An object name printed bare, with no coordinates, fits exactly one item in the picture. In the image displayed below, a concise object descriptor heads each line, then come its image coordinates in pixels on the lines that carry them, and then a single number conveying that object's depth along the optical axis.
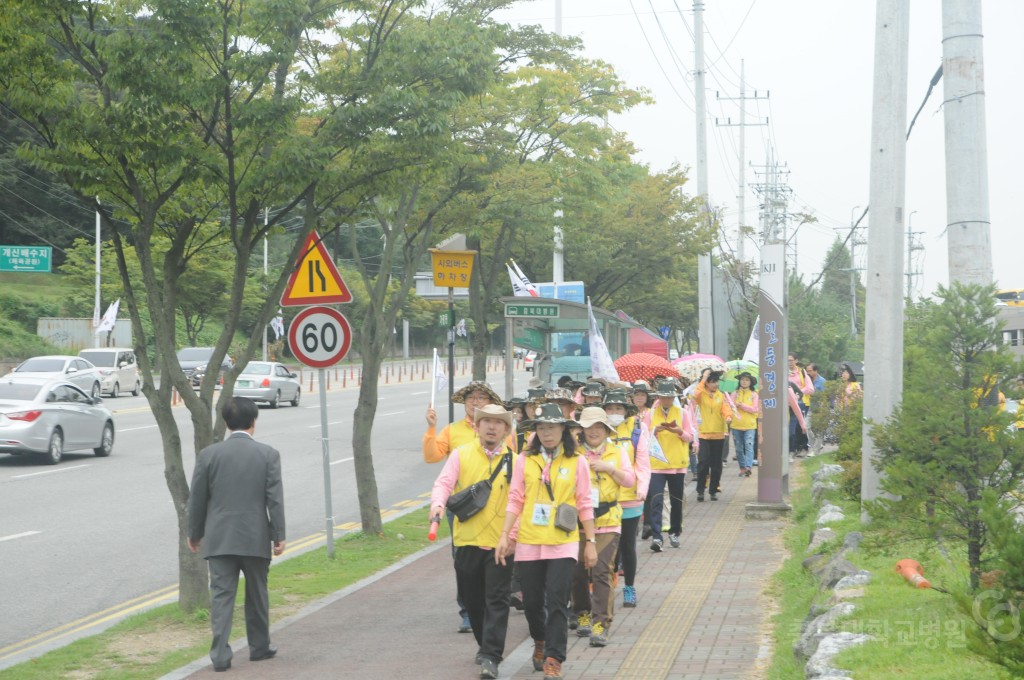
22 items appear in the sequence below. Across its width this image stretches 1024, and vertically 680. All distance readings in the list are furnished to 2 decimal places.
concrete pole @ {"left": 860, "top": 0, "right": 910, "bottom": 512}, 11.27
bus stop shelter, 17.94
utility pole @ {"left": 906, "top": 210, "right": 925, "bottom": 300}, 84.23
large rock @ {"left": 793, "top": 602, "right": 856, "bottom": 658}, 7.36
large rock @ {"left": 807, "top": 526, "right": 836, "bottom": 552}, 11.66
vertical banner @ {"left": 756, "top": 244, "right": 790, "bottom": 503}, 15.66
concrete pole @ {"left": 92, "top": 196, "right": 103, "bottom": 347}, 48.75
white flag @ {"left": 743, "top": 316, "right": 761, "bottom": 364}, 22.09
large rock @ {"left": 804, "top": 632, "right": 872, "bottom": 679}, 6.52
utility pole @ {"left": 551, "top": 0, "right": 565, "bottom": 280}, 29.64
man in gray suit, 8.15
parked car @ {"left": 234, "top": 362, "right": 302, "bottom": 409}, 38.41
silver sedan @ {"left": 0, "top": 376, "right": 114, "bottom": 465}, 20.89
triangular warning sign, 11.55
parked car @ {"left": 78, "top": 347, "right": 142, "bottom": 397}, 42.47
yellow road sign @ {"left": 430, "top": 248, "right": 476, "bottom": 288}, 15.73
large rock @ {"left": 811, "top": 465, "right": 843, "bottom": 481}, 16.52
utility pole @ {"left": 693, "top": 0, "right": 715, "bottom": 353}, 30.38
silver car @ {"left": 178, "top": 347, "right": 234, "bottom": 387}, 42.42
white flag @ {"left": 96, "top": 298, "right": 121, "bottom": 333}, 44.62
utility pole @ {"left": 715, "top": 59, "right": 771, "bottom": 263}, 54.22
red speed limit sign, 11.75
